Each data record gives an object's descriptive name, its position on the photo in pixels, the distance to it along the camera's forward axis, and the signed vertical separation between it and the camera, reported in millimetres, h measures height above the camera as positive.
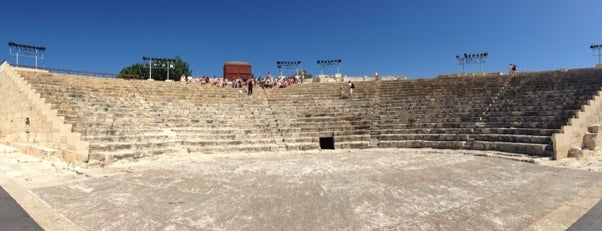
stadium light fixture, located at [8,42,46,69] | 25561 +5284
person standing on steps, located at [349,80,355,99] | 23438 +1965
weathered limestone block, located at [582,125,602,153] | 13680 -913
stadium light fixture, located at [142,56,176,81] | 33188 +5592
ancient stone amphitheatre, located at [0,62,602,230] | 5984 -1301
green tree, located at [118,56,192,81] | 55897 +7771
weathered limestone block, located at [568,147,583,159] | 12766 -1290
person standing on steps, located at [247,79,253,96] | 23688 +2007
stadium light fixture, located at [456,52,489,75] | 35703 +5922
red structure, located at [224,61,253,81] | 39000 +5145
